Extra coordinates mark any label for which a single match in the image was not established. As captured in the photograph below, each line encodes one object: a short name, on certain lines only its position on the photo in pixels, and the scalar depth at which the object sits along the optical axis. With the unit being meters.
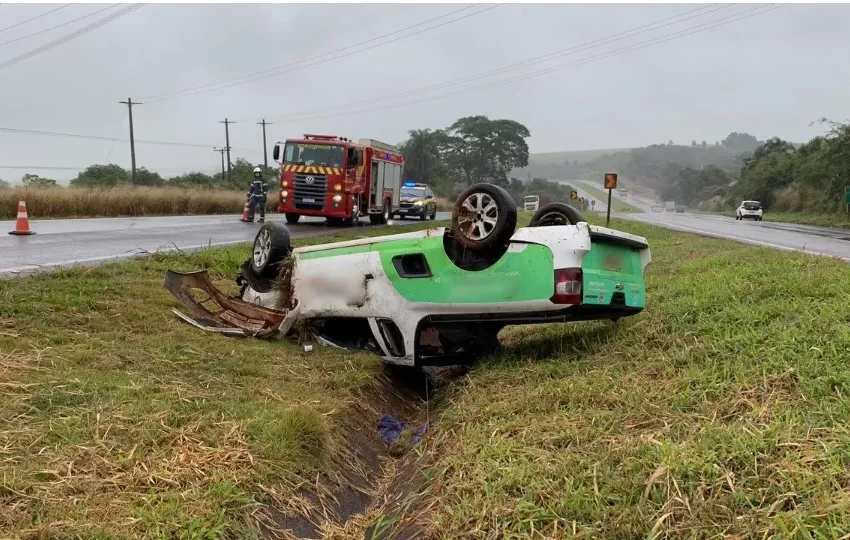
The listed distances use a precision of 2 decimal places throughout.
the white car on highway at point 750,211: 37.75
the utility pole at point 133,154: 45.81
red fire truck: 17.91
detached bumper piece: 5.94
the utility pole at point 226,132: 60.84
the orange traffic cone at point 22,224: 11.42
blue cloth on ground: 4.41
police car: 28.19
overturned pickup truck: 4.47
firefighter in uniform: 17.88
